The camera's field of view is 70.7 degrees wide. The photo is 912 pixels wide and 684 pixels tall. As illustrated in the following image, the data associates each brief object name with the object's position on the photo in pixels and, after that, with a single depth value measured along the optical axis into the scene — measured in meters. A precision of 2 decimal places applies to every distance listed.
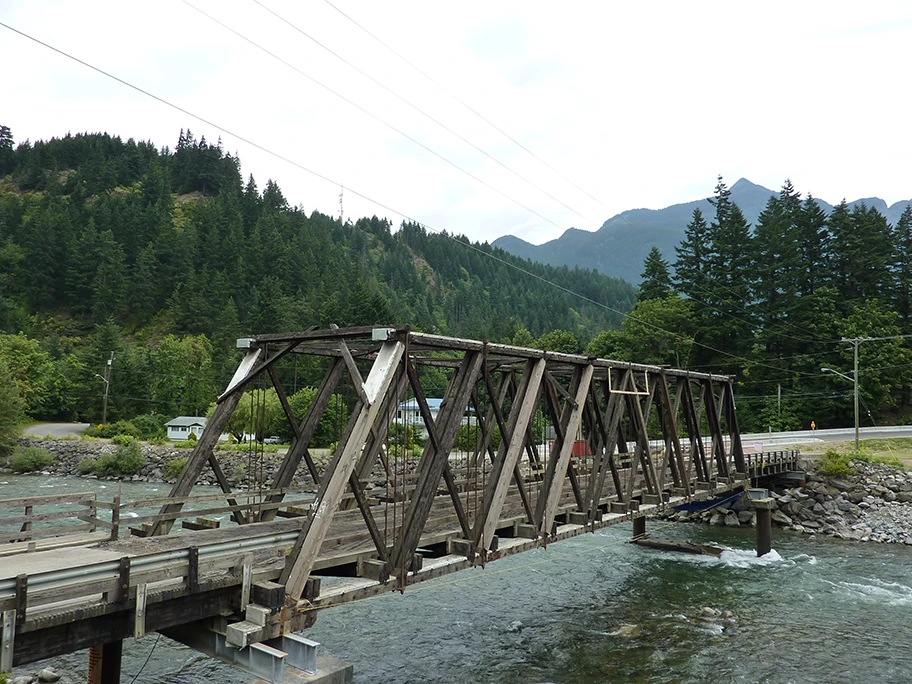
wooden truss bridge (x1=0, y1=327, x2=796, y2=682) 8.53
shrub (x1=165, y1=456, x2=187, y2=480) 57.28
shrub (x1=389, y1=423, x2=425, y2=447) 58.62
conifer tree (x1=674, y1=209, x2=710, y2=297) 79.99
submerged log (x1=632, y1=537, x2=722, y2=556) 31.23
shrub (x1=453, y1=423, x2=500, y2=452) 52.59
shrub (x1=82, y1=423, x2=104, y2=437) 74.08
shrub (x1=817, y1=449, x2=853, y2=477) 40.44
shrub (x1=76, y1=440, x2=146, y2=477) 58.62
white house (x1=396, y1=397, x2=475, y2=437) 81.66
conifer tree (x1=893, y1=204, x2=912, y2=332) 67.69
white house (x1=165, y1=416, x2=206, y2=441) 77.62
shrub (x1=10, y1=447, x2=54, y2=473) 59.38
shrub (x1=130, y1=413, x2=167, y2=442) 76.56
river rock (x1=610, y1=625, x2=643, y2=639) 20.19
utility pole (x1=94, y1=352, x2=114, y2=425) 82.39
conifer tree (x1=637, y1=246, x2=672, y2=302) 82.12
